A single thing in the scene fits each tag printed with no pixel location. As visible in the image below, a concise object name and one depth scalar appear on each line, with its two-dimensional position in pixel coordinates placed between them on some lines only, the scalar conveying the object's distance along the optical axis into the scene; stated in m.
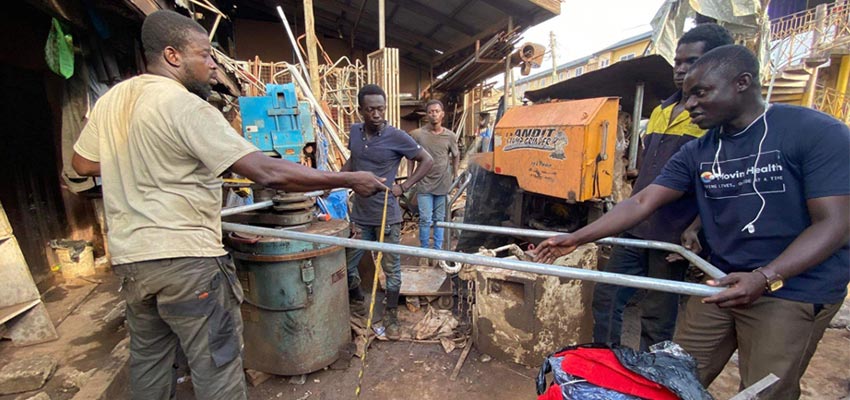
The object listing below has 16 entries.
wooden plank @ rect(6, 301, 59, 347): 2.68
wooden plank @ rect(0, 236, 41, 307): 2.68
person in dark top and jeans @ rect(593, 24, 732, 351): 2.35
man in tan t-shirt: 1.57
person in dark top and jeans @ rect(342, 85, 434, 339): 3.48
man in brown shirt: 5.27
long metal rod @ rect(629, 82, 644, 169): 3.68
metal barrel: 2.58
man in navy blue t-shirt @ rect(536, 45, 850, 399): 1.42
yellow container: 3.79
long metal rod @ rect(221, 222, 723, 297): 1.46
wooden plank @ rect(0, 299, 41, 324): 2.56
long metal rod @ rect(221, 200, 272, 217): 2.34
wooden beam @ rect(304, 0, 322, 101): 5.70
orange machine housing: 3.11
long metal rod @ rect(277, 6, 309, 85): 6.35
